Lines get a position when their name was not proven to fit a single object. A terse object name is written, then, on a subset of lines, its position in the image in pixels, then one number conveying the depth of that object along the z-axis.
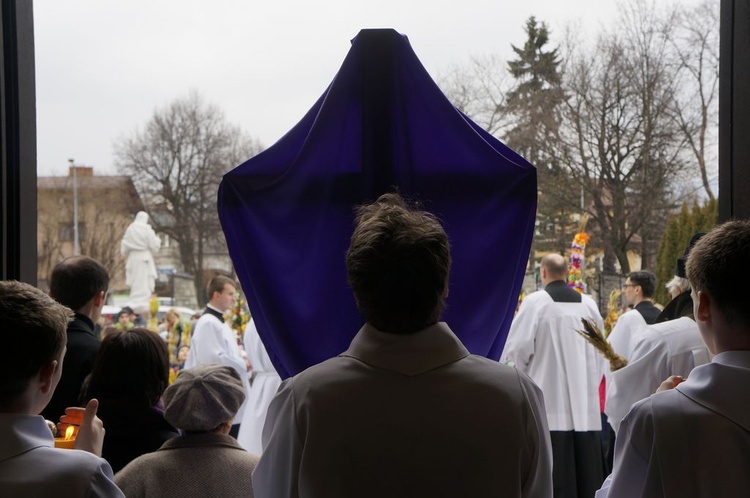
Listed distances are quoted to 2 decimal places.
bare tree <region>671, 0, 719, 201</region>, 16.11
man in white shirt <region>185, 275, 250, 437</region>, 6.84
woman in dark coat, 2.65
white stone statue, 14.52
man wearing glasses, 7.16
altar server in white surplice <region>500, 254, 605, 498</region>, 6.62
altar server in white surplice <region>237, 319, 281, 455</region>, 6.81
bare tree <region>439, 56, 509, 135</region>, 16.45
